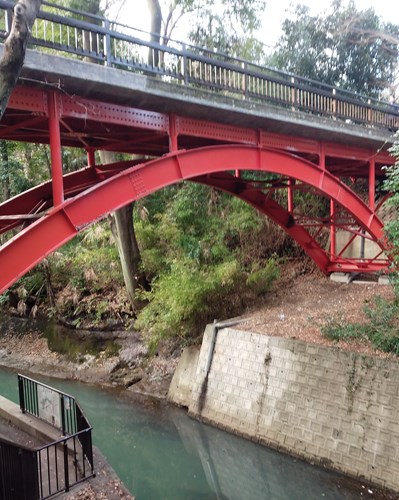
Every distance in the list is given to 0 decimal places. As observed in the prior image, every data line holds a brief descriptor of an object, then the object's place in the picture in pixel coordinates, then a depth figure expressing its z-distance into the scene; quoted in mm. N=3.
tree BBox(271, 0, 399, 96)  17312
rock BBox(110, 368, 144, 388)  11594
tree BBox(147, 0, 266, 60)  16469
